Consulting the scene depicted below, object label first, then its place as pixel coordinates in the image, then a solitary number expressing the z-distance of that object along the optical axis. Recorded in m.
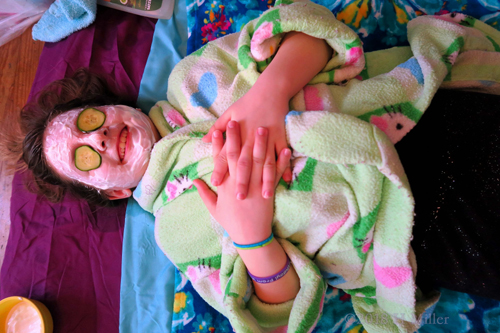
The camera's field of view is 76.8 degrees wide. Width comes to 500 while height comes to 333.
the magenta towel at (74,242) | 1.03
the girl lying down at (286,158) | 0.67
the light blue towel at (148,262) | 0.99
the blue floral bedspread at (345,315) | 0.79
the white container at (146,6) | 1.16
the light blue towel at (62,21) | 1.15
